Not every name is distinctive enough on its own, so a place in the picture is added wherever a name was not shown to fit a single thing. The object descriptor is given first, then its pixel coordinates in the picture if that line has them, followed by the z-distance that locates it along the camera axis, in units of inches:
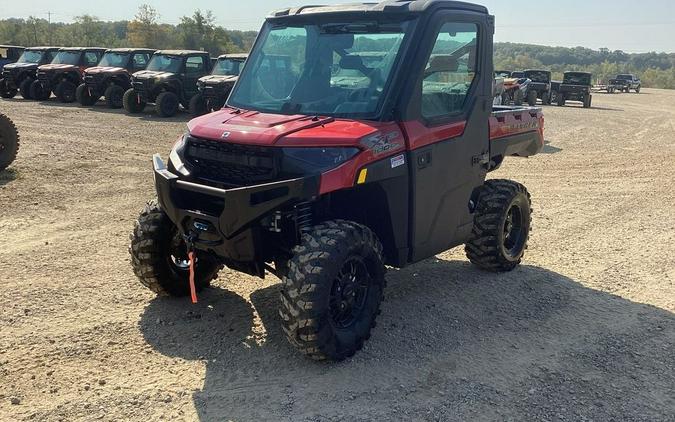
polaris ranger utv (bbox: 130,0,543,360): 148.2
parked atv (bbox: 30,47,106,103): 866.4
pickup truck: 1925.4
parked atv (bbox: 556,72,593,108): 1159.9
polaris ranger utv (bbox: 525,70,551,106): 1157.1
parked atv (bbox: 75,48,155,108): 812.0
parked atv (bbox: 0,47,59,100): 912.3
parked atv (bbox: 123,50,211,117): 731.4
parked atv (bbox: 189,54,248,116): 685.9
